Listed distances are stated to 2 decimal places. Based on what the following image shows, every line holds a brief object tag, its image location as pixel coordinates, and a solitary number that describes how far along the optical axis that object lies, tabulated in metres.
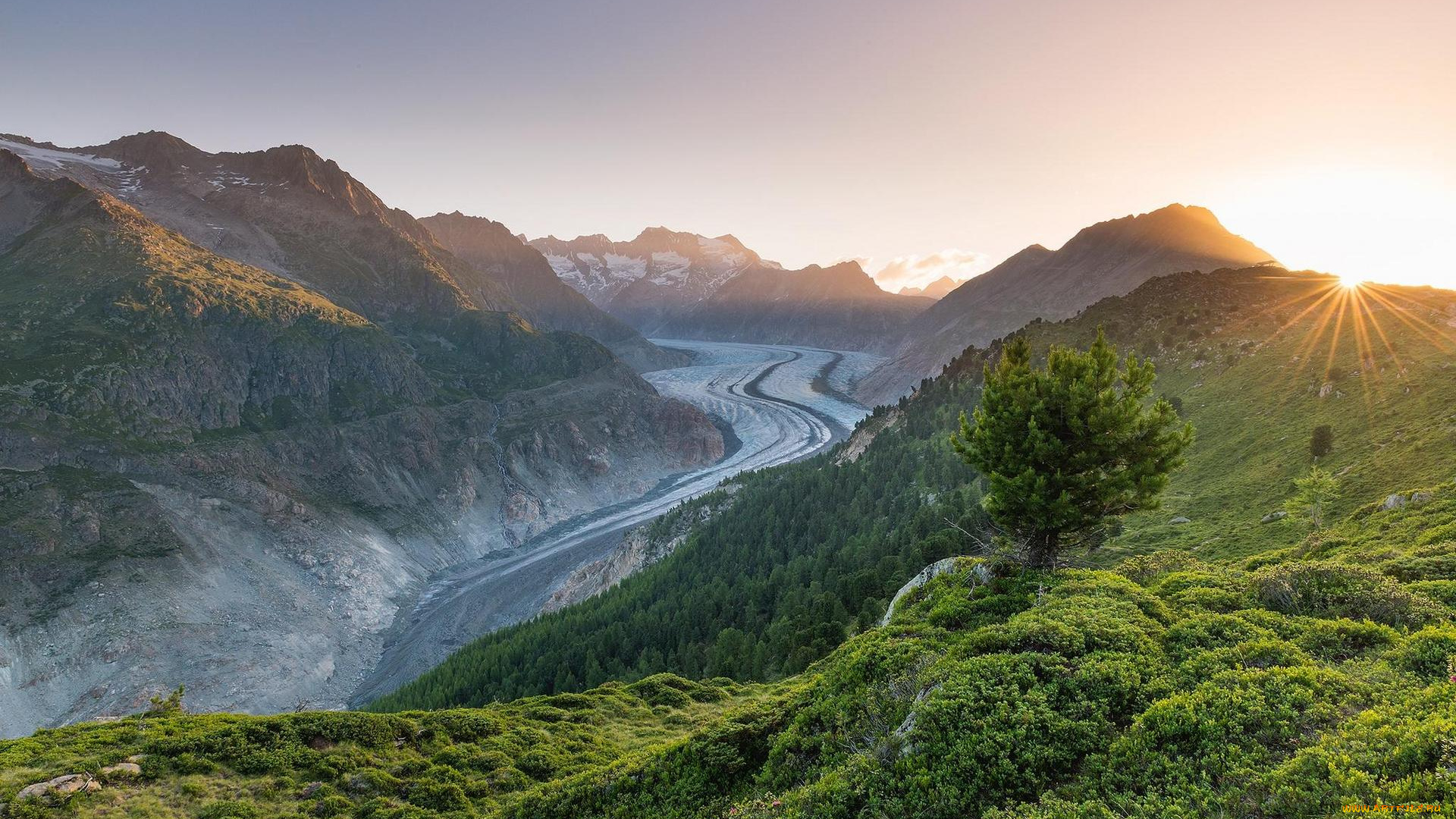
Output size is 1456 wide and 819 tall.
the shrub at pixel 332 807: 20.84
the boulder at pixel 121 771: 19.75
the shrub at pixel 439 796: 22.23
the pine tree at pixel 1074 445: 23.52
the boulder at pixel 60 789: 18.11
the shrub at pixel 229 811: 19.48
